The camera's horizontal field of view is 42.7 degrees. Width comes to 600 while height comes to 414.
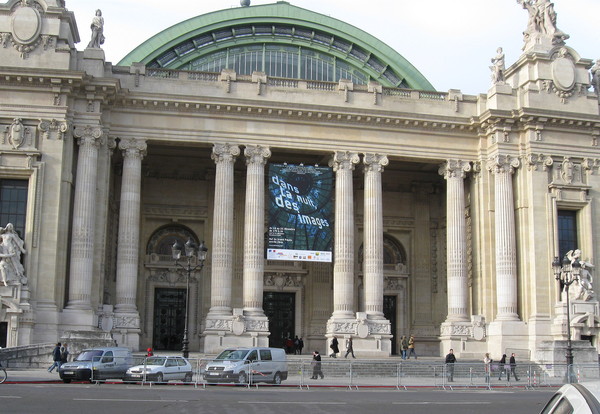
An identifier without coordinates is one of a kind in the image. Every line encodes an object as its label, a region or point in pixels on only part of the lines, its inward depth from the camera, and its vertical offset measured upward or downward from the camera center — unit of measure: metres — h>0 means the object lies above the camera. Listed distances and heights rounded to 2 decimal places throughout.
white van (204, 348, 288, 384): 25.69 -1.61
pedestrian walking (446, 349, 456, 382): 28.28 -1.83
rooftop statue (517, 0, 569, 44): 42.28 +16.46
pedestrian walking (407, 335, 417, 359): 38.13 -1.30
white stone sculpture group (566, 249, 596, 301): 38.50 +1.87
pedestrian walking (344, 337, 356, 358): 35.93 -1.34
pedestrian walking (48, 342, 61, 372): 28.06 -1.49
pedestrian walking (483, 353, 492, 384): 28.28 -1.80
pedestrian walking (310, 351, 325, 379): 28.88 -1.85
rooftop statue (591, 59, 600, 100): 43.38 +13.84
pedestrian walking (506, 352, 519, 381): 28.19 -1.80
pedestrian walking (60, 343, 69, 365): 28.23 -1.40
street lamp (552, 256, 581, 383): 31.59 +2.22
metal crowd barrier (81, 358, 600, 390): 26.34 -2.05
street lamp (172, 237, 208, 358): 30.95 +2.66
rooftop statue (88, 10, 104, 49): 37.91 +14.08
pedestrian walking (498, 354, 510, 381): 28.11 -1.73
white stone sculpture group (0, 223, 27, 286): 33.22 +2.50
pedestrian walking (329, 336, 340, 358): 36.09 -1.31
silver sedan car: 25.31 -1.73
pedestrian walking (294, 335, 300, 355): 41.44 -1.44
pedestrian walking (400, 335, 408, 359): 37.41 -1.24
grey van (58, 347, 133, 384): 25.14 -1.59
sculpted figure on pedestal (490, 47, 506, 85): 41.41 +13.63
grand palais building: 35.53 +6.19
